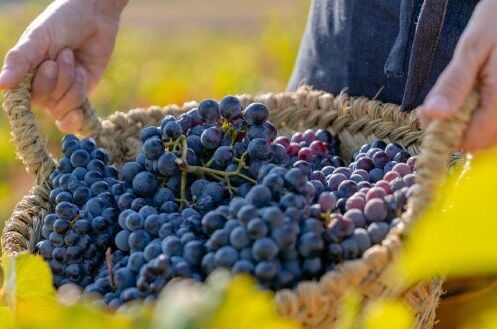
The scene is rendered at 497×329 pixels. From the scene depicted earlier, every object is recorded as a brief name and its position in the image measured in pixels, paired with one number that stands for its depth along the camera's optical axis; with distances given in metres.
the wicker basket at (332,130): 0.83
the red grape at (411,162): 0.97
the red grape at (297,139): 1.08
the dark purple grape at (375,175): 0.97
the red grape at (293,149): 1.04
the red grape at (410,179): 0.92
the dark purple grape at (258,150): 0.92
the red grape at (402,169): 0.95
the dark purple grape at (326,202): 0.87
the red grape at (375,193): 0.89
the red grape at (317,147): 1.05
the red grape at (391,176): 0.95
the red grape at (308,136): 1.08
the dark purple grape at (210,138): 0.94
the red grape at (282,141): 1.03
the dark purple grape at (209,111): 0.96
